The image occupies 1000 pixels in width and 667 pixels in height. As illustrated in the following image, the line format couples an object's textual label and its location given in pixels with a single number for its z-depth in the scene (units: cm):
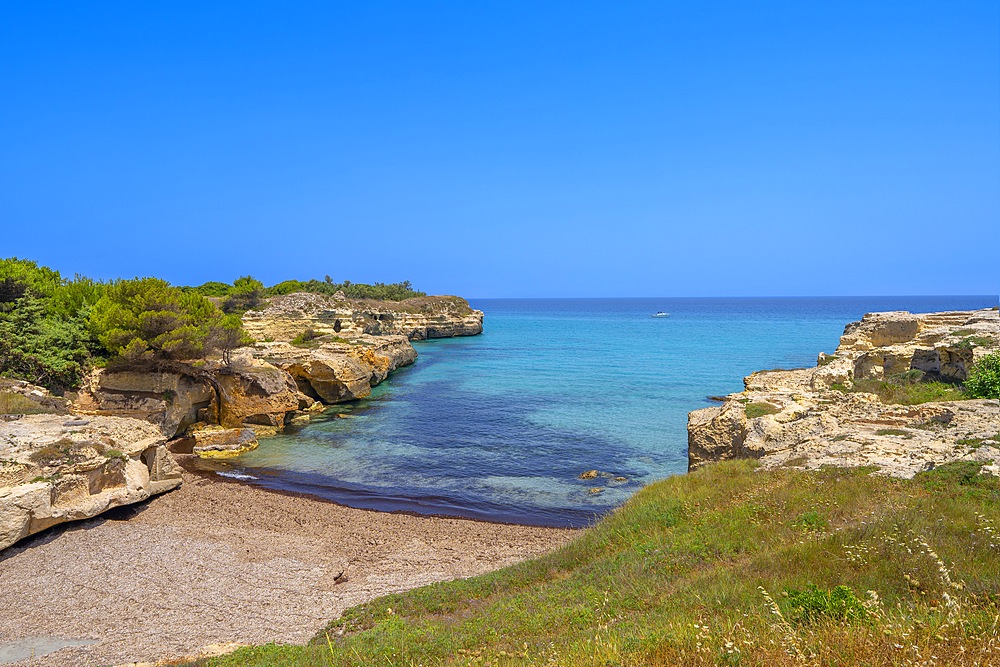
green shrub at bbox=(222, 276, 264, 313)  5094
